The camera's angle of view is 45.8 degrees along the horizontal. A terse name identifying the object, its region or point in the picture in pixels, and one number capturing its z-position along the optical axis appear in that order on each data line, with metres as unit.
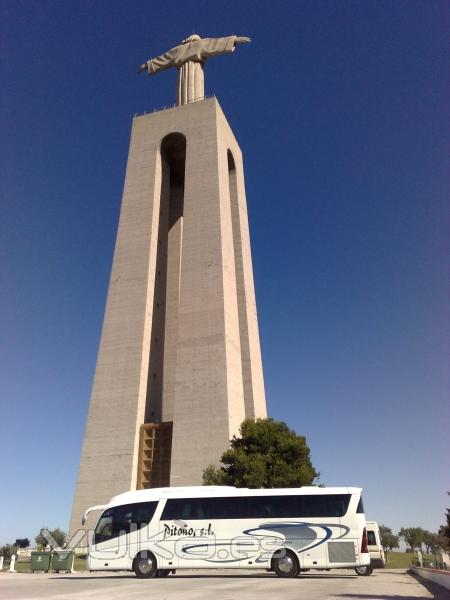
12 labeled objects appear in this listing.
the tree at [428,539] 95.29
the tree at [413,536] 98.56
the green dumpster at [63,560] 24.11
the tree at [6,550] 49.17
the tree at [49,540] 24.73
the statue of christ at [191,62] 55.00
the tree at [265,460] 31.36
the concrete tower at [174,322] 38.47
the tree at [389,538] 99.62
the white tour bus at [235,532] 18.64
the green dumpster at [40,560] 24.48
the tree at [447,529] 42.88
